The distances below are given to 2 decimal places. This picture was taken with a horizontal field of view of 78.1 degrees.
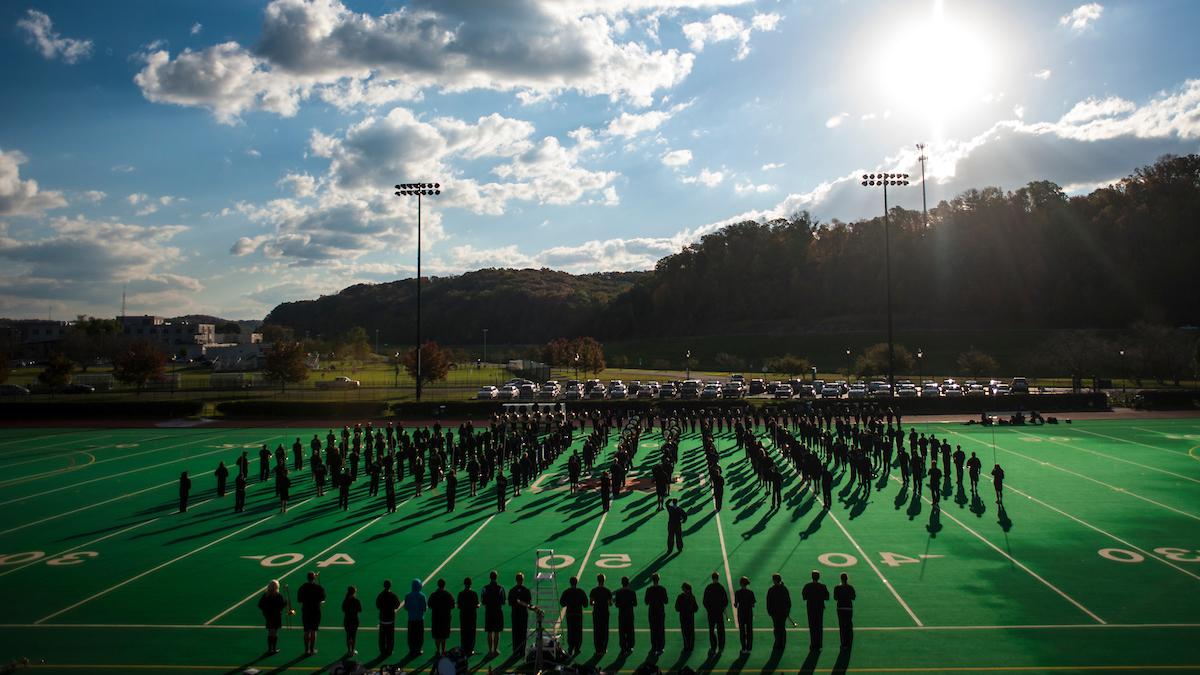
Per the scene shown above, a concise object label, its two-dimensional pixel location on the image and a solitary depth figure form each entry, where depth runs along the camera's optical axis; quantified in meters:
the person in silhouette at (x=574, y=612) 10.60
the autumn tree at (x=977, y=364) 70.88
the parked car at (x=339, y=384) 58.28
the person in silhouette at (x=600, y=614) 10.56
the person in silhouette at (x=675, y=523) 15.32
